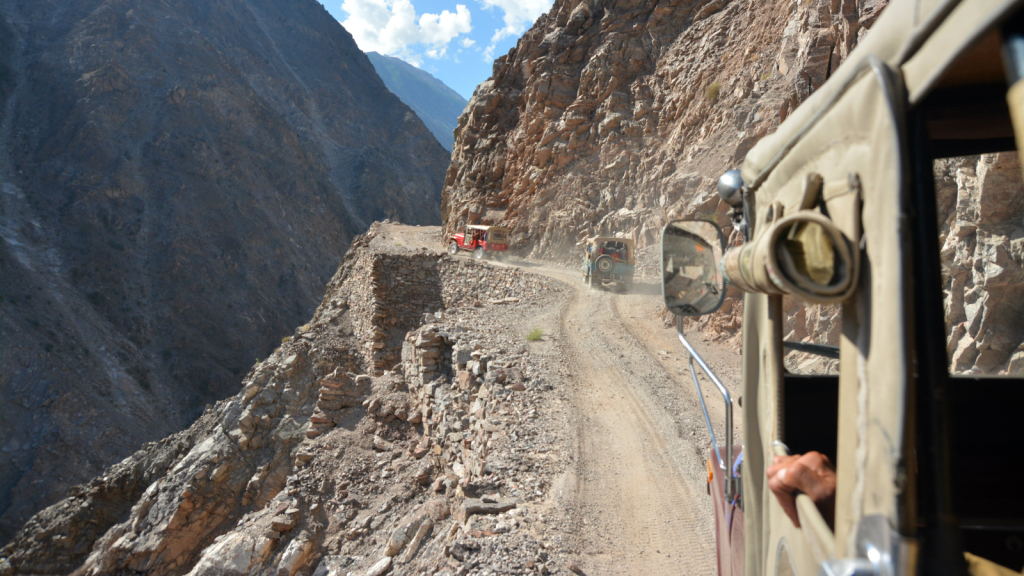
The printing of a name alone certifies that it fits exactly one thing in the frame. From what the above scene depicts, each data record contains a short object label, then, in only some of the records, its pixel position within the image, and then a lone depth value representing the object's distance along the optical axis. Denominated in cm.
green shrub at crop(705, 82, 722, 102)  1727
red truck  2212
